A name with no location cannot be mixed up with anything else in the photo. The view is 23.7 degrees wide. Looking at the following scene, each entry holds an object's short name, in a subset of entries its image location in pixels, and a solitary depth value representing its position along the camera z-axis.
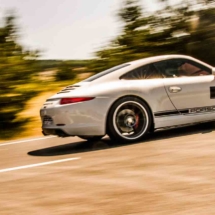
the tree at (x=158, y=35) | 20.27
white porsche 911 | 7.57
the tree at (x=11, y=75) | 13.34
